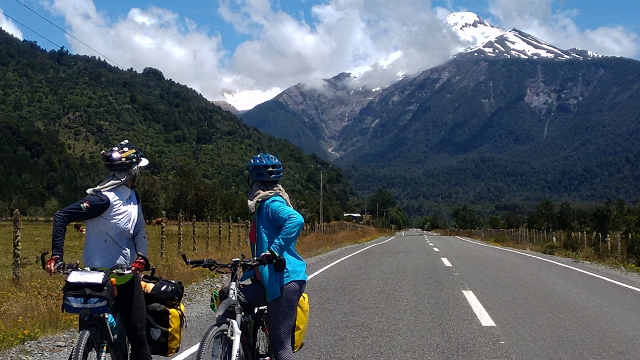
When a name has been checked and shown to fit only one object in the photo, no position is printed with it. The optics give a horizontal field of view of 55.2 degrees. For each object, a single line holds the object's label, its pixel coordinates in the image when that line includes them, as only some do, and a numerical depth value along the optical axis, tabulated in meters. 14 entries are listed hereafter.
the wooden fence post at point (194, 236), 19.70
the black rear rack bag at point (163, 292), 4.46
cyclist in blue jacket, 4.29
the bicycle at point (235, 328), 3.99
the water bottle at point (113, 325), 4.14
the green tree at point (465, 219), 127.64
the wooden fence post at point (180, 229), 18.81
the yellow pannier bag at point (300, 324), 4.48
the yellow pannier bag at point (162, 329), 4.45
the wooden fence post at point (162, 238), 16.23
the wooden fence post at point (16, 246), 11.49
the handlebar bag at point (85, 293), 3.92
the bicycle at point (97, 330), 3.92
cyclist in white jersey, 4.23
